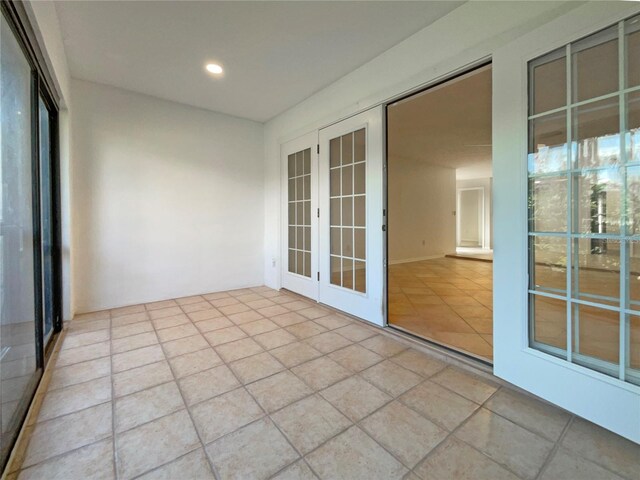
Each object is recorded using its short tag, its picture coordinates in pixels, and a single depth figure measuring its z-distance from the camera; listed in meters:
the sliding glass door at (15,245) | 1.39
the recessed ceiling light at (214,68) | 2.82
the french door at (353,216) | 2.75
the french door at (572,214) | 1.38
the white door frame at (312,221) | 3.55
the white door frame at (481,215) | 9.68
